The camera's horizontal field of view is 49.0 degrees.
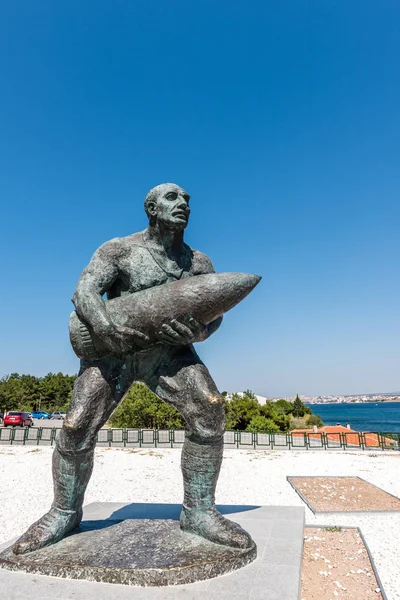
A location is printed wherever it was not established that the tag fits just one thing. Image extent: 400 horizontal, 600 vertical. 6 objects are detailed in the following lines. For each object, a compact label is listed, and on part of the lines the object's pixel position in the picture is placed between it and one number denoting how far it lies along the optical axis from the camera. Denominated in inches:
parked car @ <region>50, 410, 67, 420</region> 1925.4
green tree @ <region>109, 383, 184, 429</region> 927.0
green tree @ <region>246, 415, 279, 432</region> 961.5
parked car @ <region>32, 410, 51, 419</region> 1951.3
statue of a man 153.3
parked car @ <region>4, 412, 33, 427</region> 1104.8
